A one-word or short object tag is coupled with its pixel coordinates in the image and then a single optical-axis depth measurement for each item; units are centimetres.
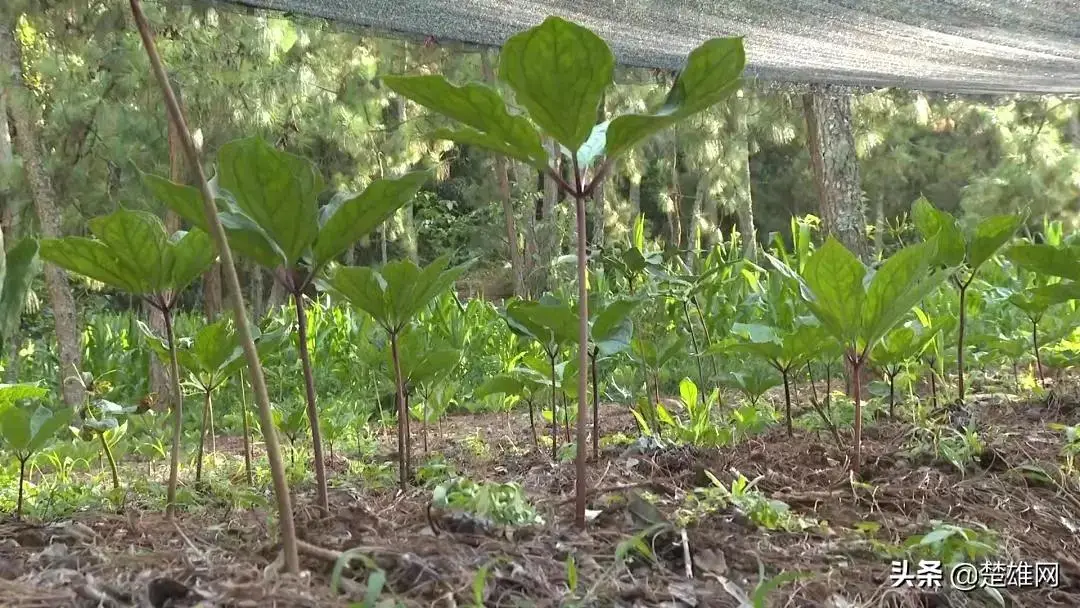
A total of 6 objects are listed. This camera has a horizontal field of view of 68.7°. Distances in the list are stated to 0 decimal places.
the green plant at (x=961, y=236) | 186
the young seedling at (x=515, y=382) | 185
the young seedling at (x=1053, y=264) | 180
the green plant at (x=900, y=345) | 169
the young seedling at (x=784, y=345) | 156
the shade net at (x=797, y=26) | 248
